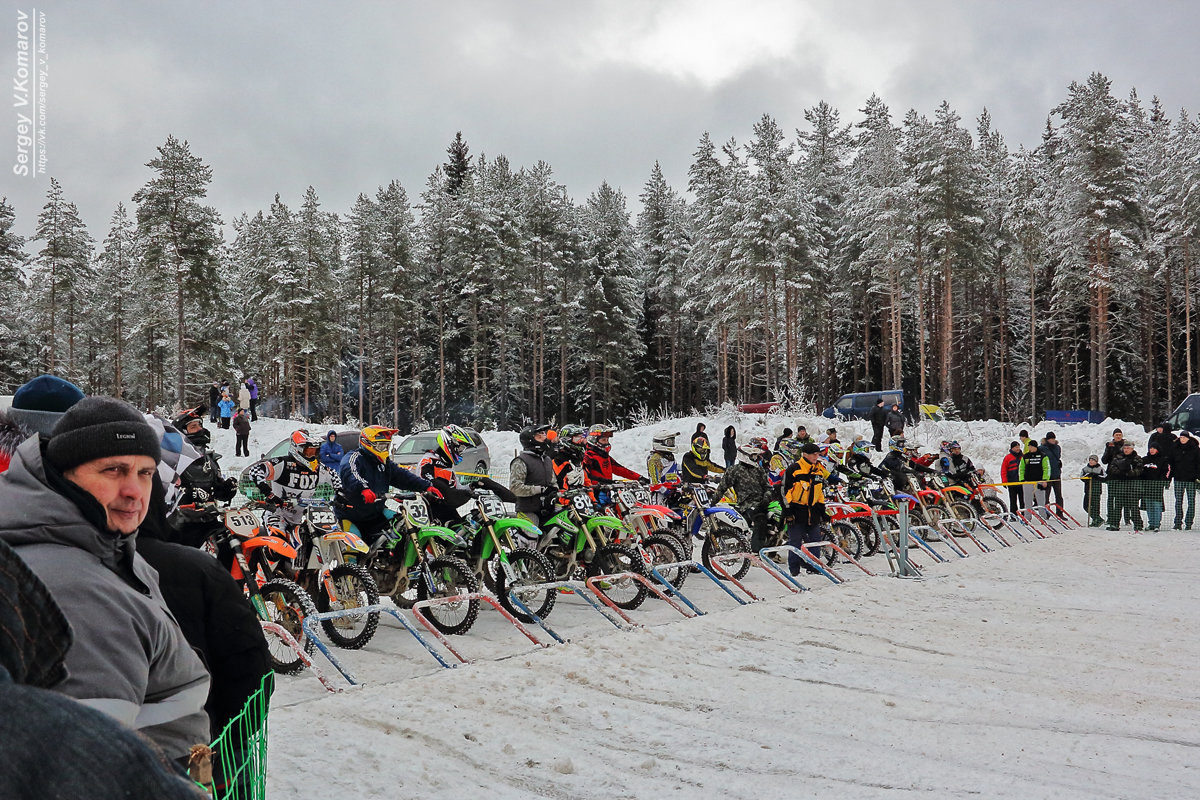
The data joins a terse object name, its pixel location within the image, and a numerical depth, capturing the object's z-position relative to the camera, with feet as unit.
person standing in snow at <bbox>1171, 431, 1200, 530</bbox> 54.24
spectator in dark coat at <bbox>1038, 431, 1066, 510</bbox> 59.67
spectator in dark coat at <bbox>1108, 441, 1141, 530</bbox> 56.54
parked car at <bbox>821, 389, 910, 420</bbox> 104.65
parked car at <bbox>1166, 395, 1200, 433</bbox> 78.44
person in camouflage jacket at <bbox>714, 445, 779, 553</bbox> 39.27
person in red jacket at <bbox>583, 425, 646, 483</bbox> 40.37
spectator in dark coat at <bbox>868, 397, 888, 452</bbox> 78.54
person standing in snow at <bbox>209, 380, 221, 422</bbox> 99.01
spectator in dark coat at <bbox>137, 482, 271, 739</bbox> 8.58
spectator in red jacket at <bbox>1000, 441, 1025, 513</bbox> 59.98
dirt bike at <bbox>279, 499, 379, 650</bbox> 24.90
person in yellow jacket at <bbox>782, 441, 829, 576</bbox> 37.37
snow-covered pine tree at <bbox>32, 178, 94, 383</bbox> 132.87
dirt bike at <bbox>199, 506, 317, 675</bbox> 22.68
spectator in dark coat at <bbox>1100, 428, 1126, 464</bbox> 56.90
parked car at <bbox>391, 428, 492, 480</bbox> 77.20
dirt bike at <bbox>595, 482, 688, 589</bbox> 32.89
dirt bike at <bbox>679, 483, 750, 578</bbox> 37.76
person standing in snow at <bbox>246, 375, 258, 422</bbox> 96.78
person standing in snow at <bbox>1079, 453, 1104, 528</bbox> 58.49
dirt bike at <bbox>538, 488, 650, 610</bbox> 30.78
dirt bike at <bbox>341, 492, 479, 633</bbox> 26.50
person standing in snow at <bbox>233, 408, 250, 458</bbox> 83.30
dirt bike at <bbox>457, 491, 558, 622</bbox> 27.78
